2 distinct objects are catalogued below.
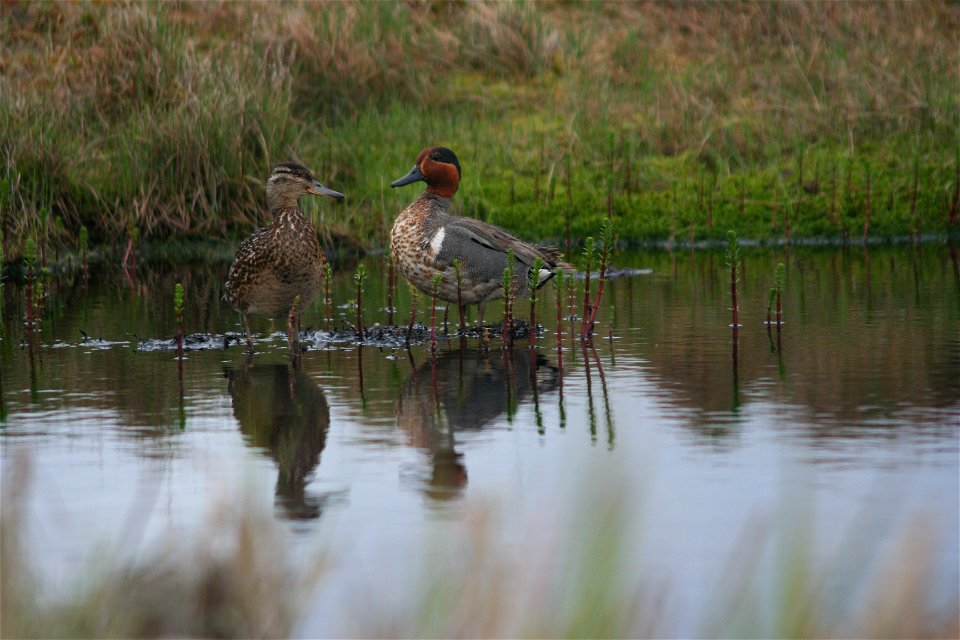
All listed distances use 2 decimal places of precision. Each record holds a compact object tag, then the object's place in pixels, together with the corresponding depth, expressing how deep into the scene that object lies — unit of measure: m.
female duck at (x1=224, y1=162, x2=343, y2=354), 18.80
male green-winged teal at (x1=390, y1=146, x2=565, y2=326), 20.36
